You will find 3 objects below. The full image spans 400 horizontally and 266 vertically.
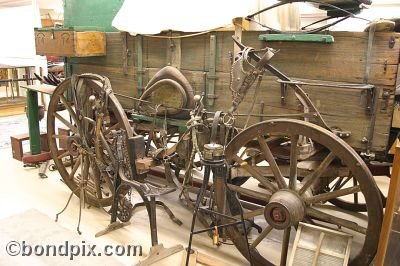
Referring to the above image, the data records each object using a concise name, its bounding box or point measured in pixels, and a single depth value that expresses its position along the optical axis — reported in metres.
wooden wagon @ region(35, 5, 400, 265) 2.19
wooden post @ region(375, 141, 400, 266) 1.79
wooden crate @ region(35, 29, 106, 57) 3.39
